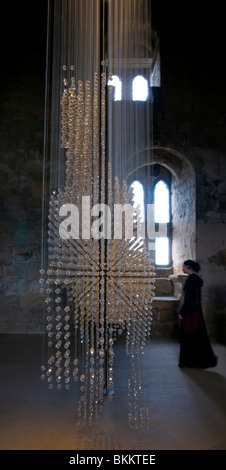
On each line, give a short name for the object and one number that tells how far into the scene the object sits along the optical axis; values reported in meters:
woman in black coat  4.43
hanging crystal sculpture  2.59
